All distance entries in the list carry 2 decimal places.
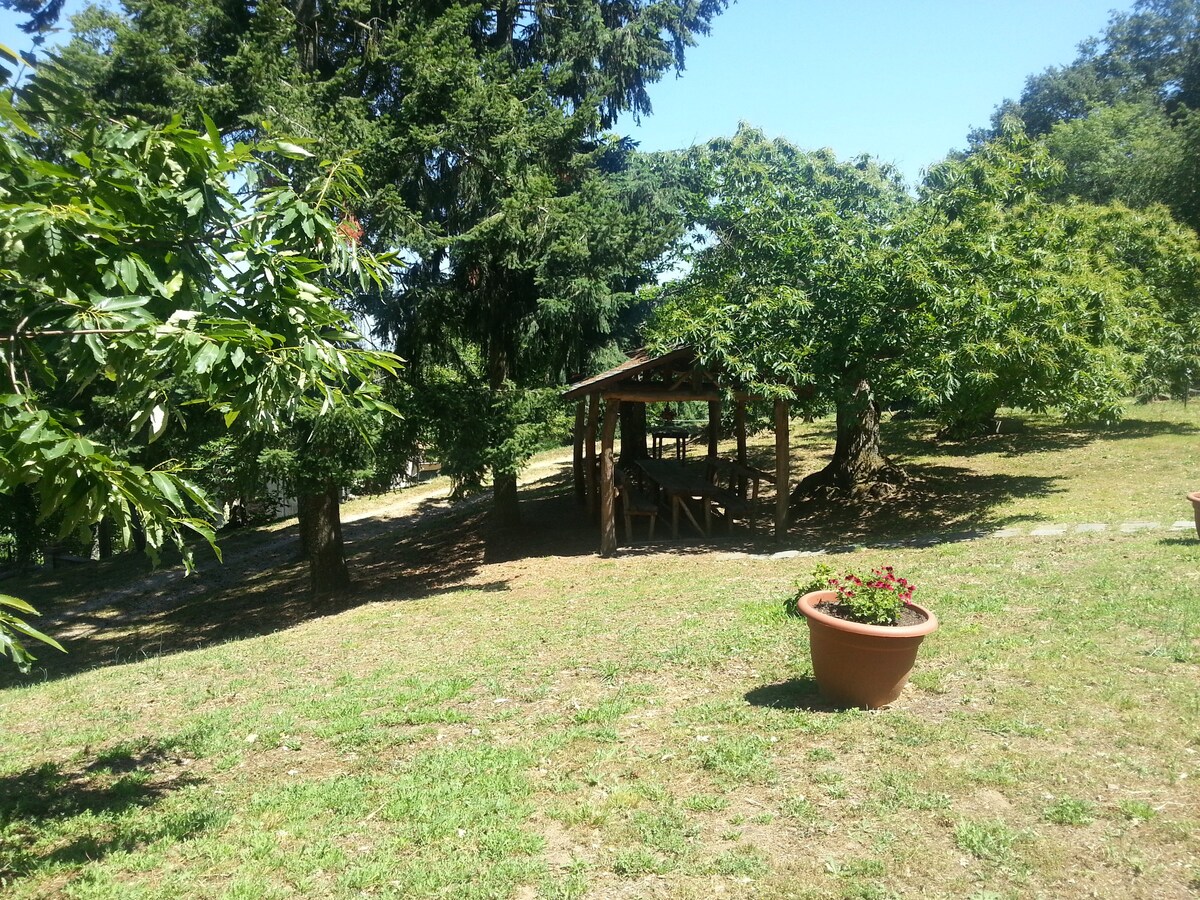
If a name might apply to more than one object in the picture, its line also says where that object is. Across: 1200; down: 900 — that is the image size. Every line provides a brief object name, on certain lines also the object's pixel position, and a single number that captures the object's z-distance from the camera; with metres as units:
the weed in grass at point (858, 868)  3.57
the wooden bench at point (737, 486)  13.98
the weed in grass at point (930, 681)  5.59
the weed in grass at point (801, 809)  4.09
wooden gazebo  12.67
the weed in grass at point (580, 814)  4.21
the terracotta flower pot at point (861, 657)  5.00
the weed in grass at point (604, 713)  5.61
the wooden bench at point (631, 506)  14.16
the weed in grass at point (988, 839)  3.64
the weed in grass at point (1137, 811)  3.83
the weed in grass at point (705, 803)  4.26
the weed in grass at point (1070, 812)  3.85
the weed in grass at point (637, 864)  3.74
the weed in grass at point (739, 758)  4.55
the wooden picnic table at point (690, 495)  14.14
